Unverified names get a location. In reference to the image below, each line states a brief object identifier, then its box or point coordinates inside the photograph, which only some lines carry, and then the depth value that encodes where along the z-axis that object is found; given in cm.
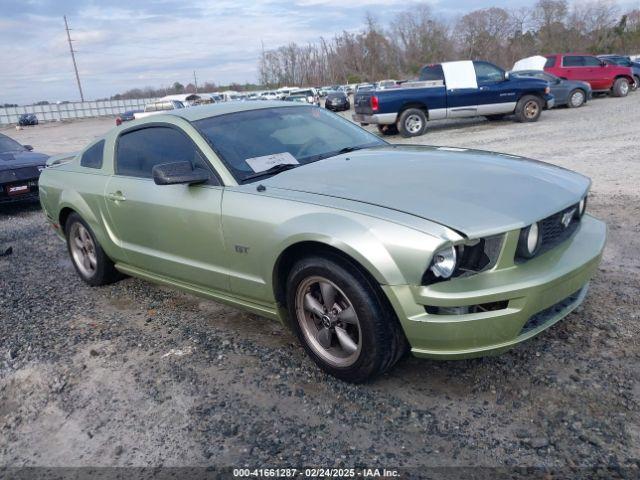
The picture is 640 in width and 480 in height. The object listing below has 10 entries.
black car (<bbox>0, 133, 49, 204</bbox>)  884
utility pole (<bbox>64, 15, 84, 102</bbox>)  6931
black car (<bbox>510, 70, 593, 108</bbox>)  1928
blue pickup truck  1463
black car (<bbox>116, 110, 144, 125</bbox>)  3053
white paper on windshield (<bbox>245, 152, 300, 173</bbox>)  354
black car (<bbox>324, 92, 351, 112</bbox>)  3434
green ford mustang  260
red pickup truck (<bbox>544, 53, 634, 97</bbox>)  2138
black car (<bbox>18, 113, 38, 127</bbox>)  5434
